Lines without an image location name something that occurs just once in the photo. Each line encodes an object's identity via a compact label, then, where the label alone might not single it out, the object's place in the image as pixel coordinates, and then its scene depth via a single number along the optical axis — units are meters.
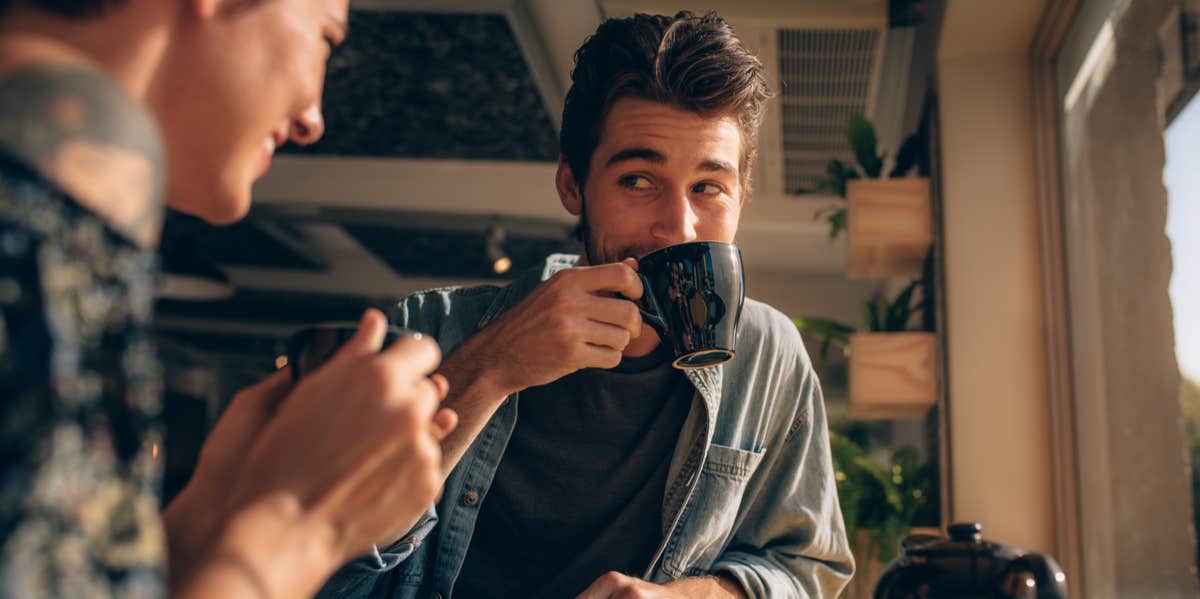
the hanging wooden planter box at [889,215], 3.28
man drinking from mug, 1.34
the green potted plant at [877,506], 3.39
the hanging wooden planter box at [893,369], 3.21
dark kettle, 0.84
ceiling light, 6.93
